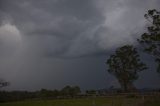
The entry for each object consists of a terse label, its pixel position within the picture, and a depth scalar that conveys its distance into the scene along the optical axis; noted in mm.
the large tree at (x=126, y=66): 44364
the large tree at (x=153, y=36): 28078
